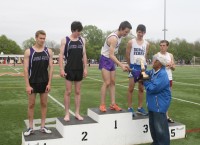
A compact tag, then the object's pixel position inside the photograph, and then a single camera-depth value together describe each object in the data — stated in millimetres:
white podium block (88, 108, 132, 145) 5414
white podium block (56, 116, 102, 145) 5039
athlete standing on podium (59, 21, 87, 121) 5352
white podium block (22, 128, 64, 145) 4682
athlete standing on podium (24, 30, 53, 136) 4883
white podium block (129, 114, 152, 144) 5617
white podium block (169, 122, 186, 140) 5730
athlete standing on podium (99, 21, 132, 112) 5689
